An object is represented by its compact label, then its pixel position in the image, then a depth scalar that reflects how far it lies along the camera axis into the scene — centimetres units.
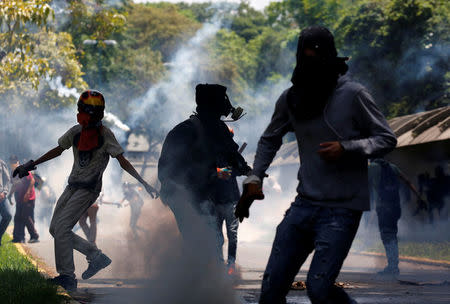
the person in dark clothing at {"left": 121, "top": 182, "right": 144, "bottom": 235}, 1634
